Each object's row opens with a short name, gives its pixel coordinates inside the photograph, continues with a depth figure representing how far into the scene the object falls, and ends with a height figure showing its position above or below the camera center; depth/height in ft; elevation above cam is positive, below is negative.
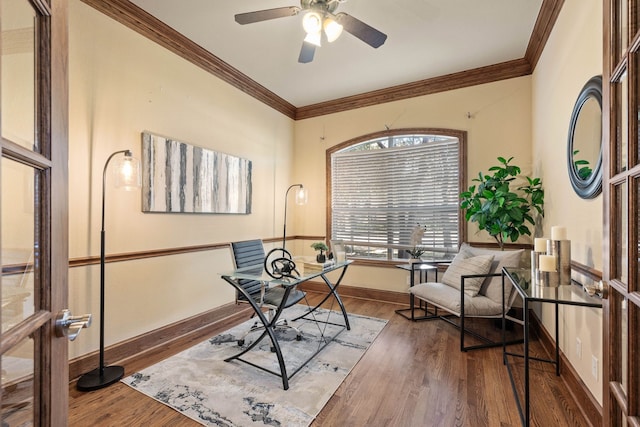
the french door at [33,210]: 1.84 +0.04
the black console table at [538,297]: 4.59 -1.38
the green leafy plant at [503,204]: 9.40 +0.35
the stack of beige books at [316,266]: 8.45 -1.55
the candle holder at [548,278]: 5.79 -1.29
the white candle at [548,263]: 5.80 -0.97
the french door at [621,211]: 2.41 +0.03
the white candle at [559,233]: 6.19 -0.39
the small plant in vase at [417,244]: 12.35 -1.26
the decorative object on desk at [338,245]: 14.24 -1.50
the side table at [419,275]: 10.94 -2.52
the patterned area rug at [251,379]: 5.87 -3.97
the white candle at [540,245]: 6.61 -0.70
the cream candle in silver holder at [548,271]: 5.80 -1.14
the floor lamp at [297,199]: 12.76 +0.74
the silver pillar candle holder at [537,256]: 6.08 -0.92
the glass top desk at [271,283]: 6.87 -1.72
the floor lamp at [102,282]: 6.67 -1.57
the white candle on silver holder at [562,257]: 5.84 -0.86
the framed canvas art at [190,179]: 8.57 +1.26
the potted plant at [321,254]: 9.22 -1.26
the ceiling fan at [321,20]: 6.46 +4.41
